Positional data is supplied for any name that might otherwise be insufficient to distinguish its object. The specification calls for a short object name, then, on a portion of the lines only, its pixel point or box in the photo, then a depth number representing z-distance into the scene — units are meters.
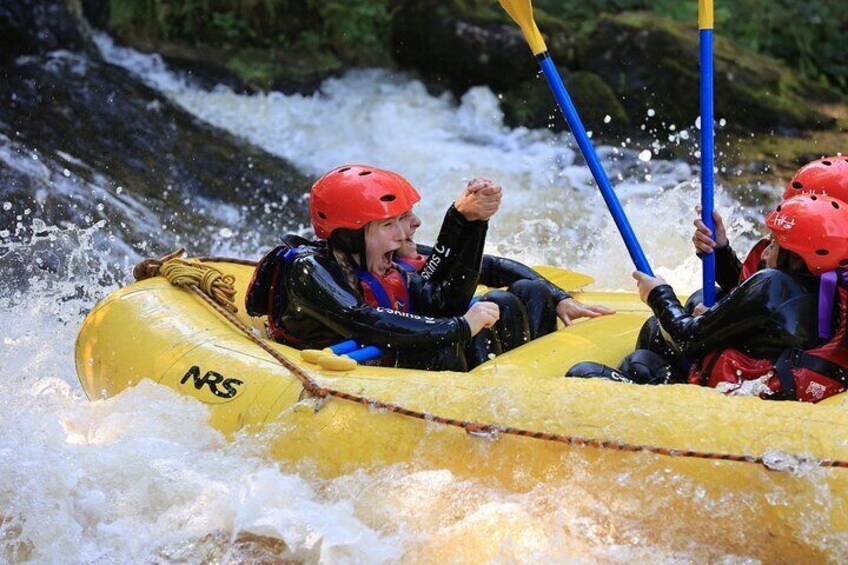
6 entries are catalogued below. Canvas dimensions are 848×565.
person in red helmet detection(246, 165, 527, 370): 8.28
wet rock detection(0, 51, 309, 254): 15.77
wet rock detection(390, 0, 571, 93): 20.61
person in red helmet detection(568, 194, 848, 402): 7.17
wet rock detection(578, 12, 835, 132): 20.44
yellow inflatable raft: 6.33
